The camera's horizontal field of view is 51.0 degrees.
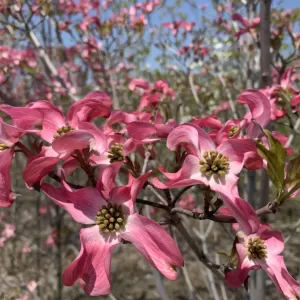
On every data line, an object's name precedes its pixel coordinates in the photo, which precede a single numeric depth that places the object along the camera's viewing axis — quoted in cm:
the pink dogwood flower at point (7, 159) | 15
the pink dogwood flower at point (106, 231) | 14
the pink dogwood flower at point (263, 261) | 15
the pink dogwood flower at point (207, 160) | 15
